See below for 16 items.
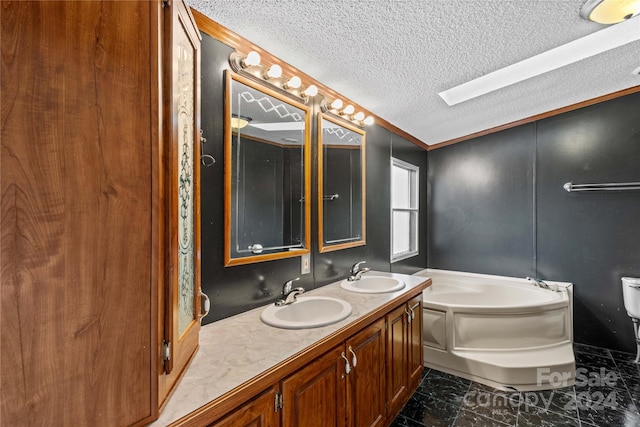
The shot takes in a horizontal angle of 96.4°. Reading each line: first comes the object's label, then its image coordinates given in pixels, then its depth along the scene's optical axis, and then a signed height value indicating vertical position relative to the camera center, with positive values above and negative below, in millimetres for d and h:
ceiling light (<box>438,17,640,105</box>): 1802 +1094
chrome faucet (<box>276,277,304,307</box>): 1595 -458
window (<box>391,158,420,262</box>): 3293 +58
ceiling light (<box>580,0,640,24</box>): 1471 +1084
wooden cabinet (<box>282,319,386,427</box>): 1057 -750
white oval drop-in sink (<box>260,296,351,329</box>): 1516 -540
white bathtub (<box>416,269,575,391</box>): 2229 -1111
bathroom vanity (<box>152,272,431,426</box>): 829 -568
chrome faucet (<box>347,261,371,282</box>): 2205 -464
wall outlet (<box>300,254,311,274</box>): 1897 -334
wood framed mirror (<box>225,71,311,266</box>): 1499 +240
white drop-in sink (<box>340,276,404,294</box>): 2106 -527
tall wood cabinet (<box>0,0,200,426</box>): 539 +9
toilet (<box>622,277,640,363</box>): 2479 -751
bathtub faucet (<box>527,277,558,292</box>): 2850 -726
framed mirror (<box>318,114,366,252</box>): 2086 +235
